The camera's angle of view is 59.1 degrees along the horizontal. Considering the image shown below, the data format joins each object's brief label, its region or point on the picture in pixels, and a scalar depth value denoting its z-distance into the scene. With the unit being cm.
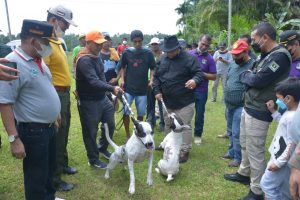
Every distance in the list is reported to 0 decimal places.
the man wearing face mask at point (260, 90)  293
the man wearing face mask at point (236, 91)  385
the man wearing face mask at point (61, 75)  327
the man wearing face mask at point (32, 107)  232
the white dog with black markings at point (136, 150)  326
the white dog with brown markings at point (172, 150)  376
